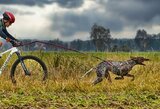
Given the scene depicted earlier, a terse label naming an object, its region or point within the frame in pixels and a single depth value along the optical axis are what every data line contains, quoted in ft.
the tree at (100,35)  588.01
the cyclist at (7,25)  41.16
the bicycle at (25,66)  41.48
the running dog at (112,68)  42.78
